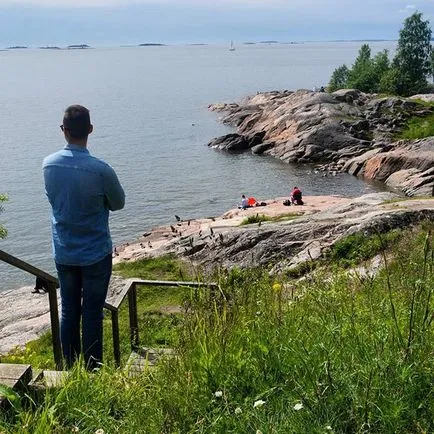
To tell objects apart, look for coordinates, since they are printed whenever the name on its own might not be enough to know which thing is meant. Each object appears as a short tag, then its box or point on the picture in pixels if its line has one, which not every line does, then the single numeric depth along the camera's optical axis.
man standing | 5.08
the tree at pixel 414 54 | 84.44
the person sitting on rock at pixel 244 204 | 33.12
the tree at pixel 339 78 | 90.19
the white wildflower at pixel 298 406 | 2.84
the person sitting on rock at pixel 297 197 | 32.00
